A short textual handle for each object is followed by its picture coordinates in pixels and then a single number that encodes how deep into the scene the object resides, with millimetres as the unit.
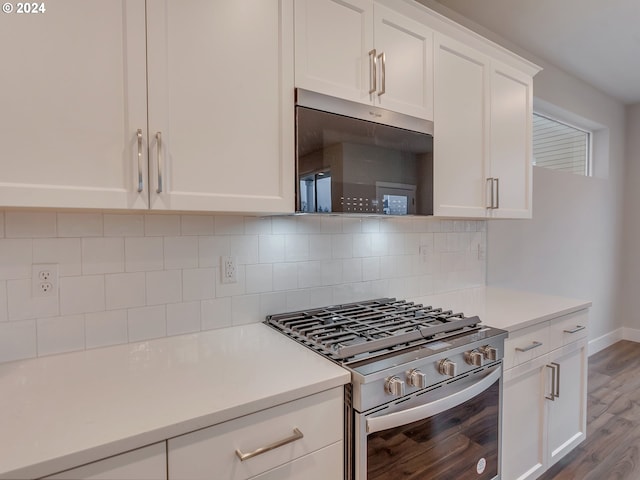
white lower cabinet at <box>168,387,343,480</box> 855
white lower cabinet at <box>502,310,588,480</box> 1644
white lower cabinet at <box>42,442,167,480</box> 733
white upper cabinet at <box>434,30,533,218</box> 1767
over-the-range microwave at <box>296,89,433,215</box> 1325
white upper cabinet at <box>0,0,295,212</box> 926
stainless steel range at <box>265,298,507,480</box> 1100
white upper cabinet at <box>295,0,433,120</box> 1344
